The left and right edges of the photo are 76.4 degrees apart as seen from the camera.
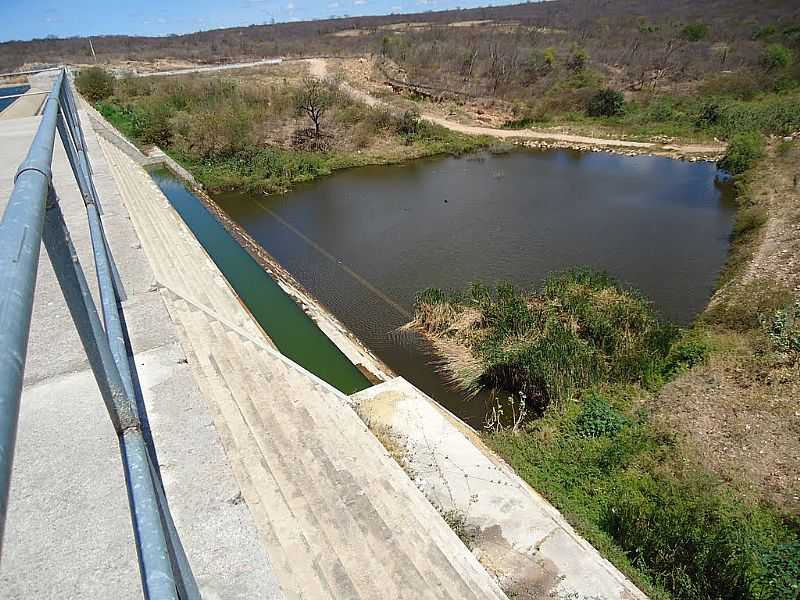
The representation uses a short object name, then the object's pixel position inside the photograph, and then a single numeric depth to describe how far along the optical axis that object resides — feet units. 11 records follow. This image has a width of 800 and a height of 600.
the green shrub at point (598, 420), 21.68
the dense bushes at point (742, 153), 56.08
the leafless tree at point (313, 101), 75.72
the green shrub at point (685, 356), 25.48
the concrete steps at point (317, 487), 14.32
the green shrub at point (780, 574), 14.71
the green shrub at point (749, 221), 41.86
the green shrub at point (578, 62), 101.70
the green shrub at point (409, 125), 77.36
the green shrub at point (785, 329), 24.56
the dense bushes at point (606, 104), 82.99
